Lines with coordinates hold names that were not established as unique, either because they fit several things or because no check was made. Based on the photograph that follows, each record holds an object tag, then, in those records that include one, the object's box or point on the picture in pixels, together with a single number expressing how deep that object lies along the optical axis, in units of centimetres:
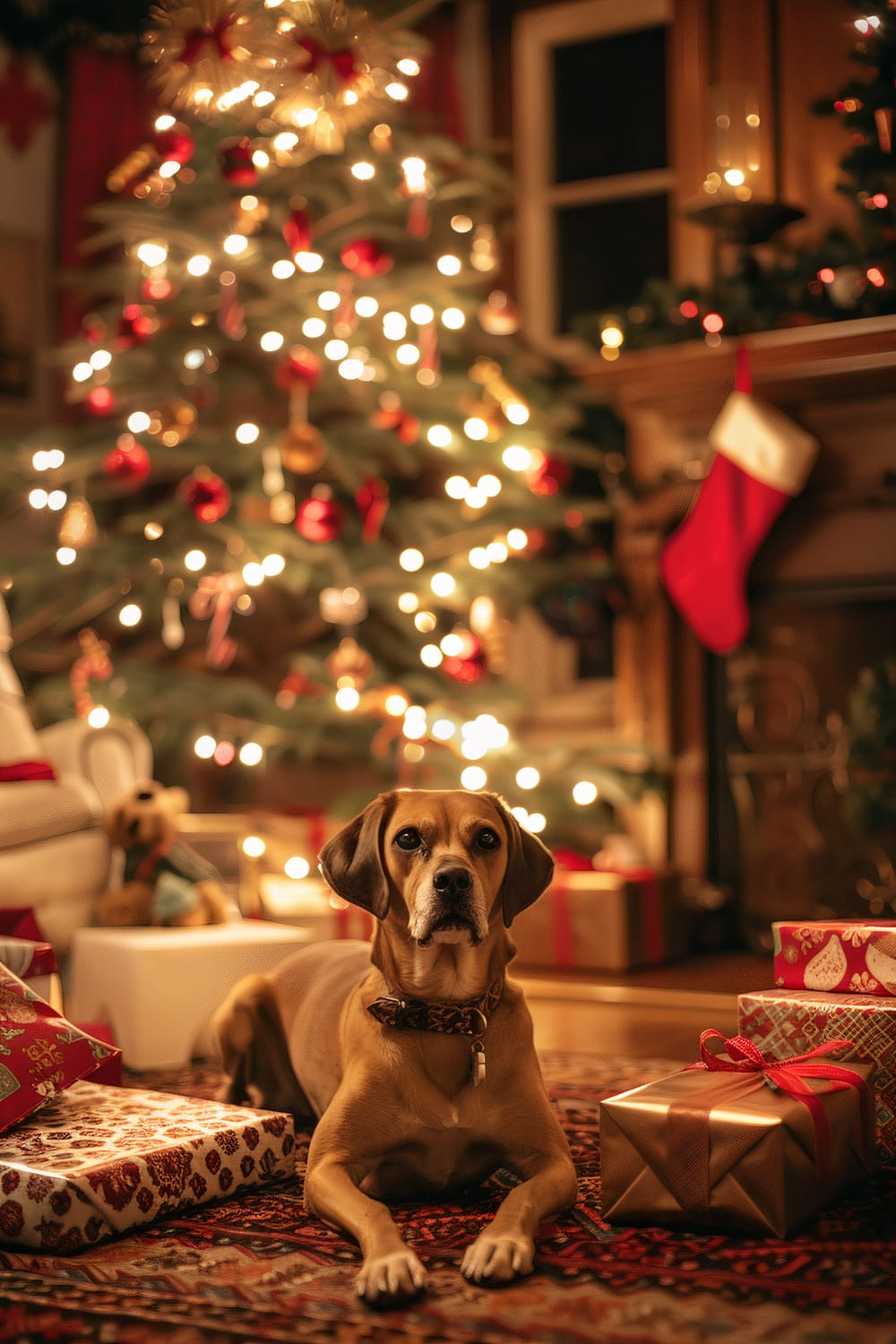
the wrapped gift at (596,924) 442
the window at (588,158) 529
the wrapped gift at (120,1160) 196
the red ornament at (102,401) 472
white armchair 335
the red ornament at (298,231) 426
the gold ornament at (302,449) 446
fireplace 439
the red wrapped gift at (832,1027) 239
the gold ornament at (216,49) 286
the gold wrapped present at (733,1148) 197
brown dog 202
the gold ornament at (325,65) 287
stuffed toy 339
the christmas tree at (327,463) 449
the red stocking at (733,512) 435
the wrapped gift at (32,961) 261
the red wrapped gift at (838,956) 248
